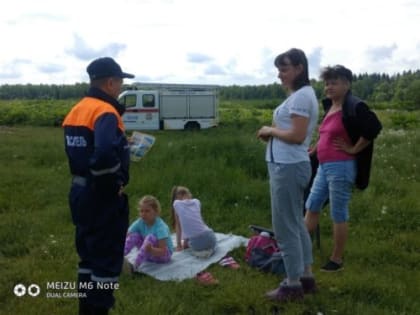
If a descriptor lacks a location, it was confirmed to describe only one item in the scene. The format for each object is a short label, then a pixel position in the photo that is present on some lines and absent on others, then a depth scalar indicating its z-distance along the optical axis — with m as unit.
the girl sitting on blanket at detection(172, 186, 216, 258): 5.00
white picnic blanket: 4.54
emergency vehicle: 23.70
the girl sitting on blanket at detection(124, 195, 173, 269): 4.66
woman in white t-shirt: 3.51
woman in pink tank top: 4.15
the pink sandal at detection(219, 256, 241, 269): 4.73
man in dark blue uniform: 2.89
